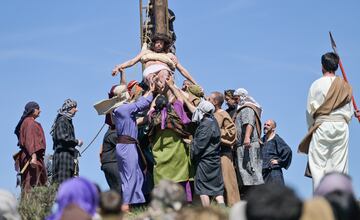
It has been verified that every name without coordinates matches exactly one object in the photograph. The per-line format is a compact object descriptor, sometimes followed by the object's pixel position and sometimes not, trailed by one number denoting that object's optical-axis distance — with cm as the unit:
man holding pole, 1180
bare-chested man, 1405
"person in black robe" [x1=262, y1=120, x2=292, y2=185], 1460
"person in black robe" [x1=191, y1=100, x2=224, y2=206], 1277
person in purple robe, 1304
